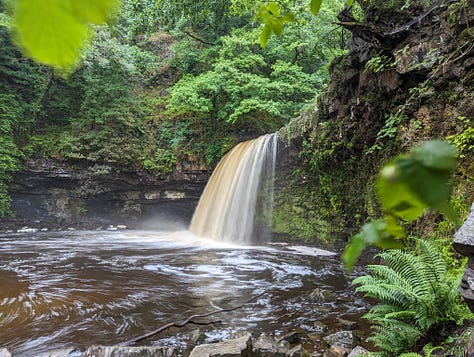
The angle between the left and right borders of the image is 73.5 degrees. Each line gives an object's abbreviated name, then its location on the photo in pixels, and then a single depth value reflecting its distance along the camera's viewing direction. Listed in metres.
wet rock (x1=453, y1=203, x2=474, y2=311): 2.21
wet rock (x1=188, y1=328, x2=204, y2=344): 3.34
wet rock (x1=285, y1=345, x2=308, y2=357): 2.88
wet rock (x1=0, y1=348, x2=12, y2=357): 2.81
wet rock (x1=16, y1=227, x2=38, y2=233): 10.86
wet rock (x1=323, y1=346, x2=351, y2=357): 2.97
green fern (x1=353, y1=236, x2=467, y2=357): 2.61
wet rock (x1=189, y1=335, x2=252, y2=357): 2.68
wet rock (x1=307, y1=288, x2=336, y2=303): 4.52
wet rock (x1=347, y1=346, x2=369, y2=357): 2.79
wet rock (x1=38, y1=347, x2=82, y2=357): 2.96
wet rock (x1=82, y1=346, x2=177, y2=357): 2.77
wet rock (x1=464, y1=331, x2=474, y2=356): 1.96
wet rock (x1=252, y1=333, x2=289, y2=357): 2.91
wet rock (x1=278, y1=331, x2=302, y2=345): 3.30
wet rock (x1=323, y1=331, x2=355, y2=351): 3.19
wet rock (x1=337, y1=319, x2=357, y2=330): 3.60
